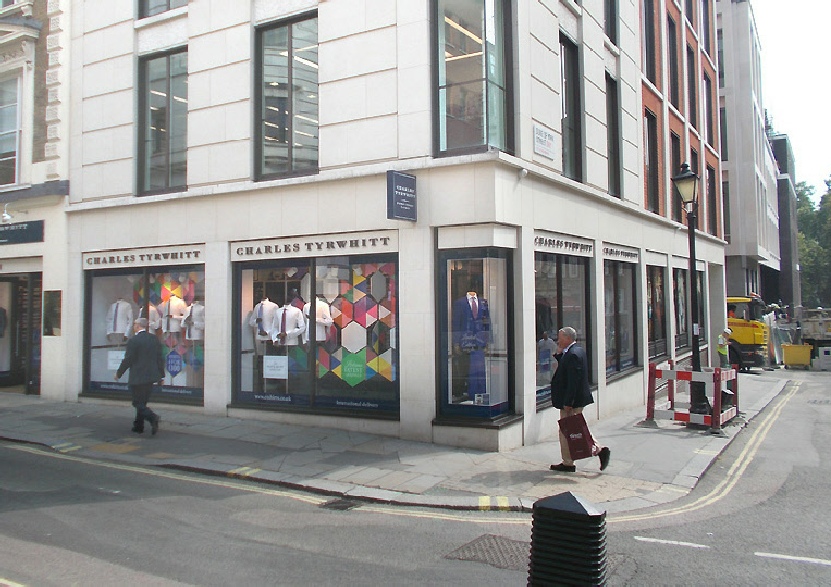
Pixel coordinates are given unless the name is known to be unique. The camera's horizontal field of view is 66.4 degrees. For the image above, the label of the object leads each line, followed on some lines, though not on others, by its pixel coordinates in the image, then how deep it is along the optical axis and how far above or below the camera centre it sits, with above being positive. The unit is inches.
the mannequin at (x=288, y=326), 457.1 -1.7
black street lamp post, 471.5 +42.0
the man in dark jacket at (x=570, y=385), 331.6 -33.7
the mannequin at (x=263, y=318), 470.1 +4.5
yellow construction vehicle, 961.5 -27.6
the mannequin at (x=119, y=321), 542.3 +3.6
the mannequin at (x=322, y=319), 446.0 +3.2
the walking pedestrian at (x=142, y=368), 416.8 -28.5
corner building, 395.5 +83.5
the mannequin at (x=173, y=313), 510.6 +9.4
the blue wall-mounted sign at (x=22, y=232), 580.1 +86.9
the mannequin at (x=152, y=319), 523.8 +4.9
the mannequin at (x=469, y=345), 391.9 -14.1
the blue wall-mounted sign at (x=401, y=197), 372.5 +75.4
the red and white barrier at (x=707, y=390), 441.7 -53.1
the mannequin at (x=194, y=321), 500.1 +2.9
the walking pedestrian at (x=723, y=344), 663.1 -25.1
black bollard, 140.6 -49.8
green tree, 3152.1 +307.0
